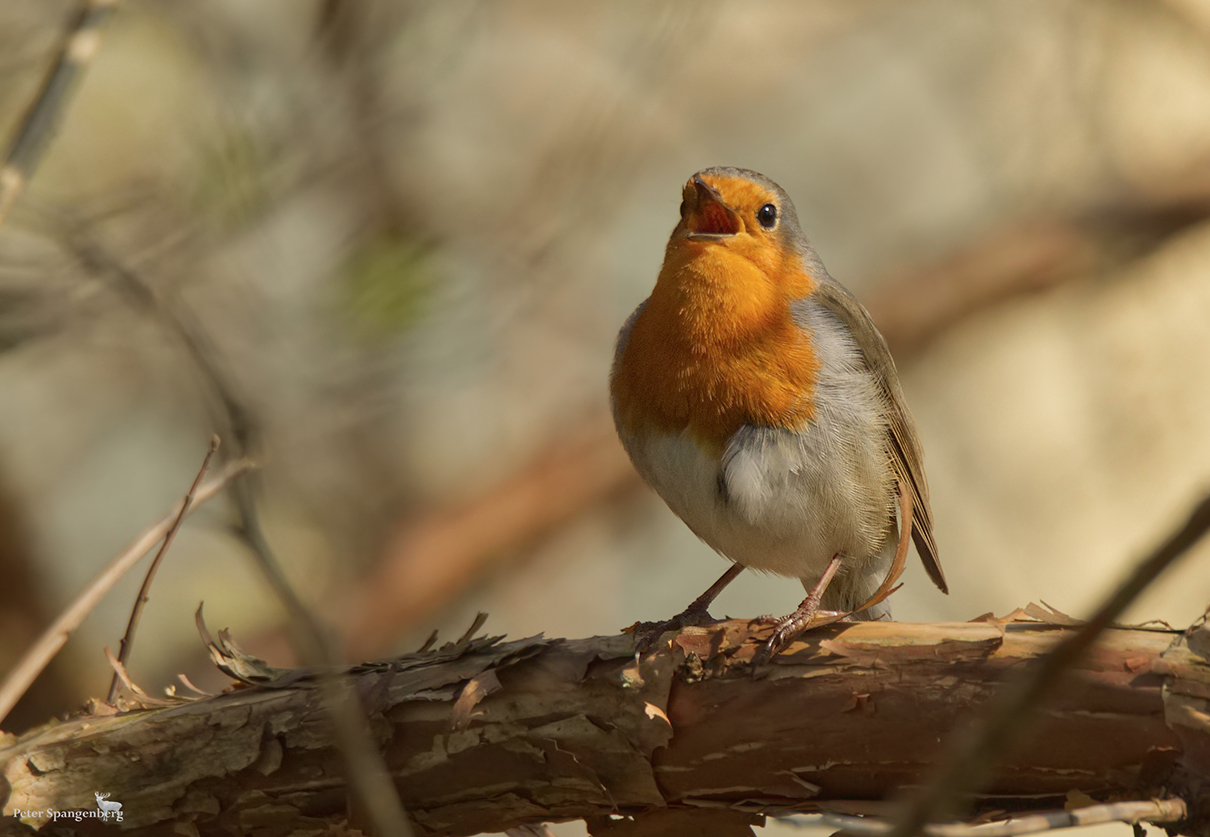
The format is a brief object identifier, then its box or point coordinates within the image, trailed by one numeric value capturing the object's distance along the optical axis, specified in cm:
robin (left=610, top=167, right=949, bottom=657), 680
